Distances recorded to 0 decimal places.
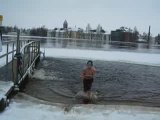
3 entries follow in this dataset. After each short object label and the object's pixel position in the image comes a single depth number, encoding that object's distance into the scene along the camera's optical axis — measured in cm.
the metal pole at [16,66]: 515
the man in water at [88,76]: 577
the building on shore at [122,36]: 7965
